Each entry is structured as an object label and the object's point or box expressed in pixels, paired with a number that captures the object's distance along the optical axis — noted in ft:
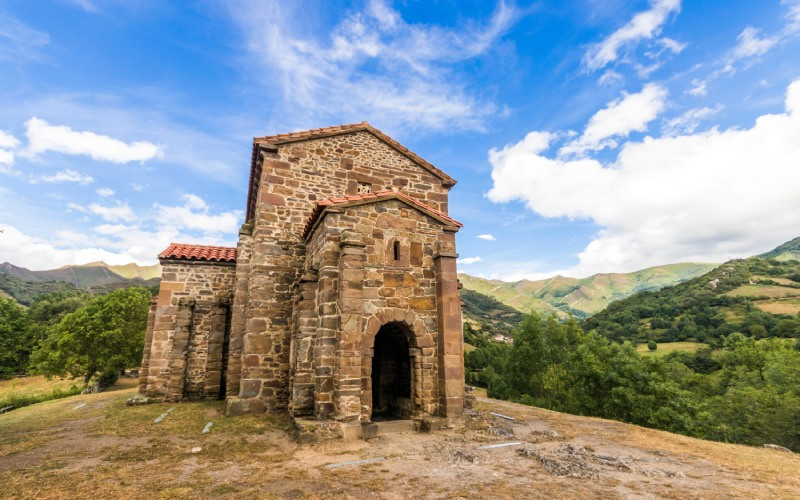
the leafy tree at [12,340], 125.39
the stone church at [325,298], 30.48
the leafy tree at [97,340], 86.94
